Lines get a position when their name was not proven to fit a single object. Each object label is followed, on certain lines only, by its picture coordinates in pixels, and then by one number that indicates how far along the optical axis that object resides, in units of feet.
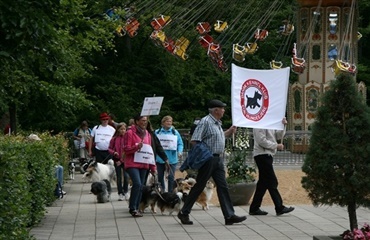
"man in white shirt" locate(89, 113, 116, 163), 75.15
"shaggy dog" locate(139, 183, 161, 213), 54.49
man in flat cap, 48.01
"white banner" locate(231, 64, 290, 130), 46.21
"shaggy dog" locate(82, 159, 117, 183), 71.92
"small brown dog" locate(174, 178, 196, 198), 55.56
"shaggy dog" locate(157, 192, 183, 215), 53.31
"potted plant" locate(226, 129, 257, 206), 58.80
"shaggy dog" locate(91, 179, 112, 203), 63.67
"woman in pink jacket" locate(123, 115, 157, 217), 53.21
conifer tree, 37.06
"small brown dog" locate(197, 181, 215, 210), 56.85
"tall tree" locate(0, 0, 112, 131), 29.53
